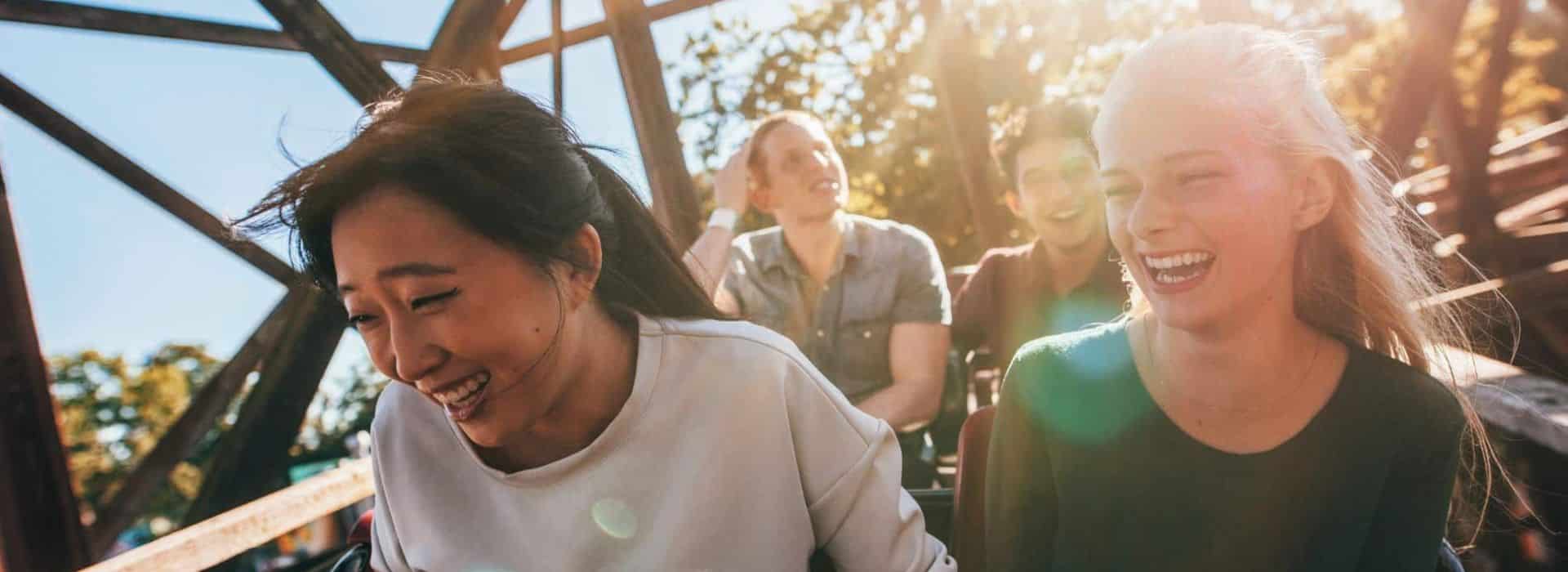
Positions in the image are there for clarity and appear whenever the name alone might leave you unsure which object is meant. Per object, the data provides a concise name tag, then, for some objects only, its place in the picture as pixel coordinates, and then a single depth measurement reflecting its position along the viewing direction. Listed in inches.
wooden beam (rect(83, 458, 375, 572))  67.2
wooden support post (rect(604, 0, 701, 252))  119.9
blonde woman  43.3
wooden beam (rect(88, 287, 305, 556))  95.0
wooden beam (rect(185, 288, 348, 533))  99.7
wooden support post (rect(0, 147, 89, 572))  76.5
